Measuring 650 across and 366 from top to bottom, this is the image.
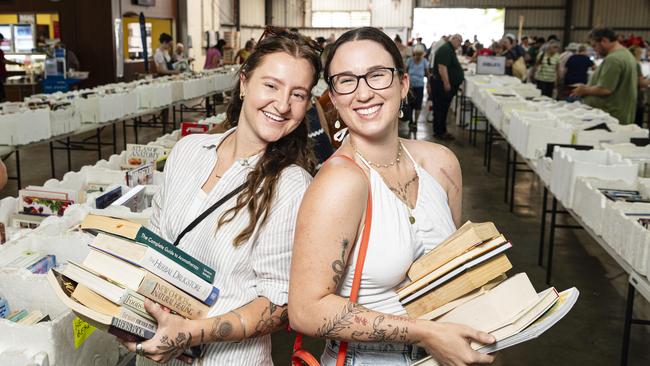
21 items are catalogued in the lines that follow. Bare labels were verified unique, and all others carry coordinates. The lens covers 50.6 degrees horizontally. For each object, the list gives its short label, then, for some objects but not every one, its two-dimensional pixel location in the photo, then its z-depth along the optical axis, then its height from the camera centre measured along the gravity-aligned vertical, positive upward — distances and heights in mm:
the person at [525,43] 18317 +394
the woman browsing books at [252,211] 1517 -357
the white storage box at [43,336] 1761 -741
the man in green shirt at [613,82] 6395 -215
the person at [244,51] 11172 +47
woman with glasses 1354 -352
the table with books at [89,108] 5223 -518
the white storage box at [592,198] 3252 -682
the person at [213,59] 13727 -115
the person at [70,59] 12812 -149
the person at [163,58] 11531 -92
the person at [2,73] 9930 -329
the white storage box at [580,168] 3607 -586
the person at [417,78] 10992 -350
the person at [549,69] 11906 -185
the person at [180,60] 12086 -133
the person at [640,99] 8656 -555
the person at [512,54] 14234 +77
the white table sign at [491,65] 11500 -125
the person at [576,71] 10177 -178
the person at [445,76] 9891 -273
